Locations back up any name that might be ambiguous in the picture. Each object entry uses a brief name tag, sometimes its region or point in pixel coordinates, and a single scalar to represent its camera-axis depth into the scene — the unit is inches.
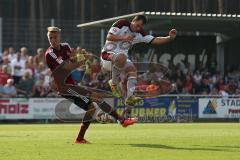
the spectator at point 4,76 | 1104.6
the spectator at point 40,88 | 1156.5
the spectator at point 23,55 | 1127.0
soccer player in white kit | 644.1
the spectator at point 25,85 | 1138.7
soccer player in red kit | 577.9
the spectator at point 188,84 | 1285.7
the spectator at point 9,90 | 1121.4
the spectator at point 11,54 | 1124.3
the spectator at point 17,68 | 1130.7
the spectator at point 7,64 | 1115.9
